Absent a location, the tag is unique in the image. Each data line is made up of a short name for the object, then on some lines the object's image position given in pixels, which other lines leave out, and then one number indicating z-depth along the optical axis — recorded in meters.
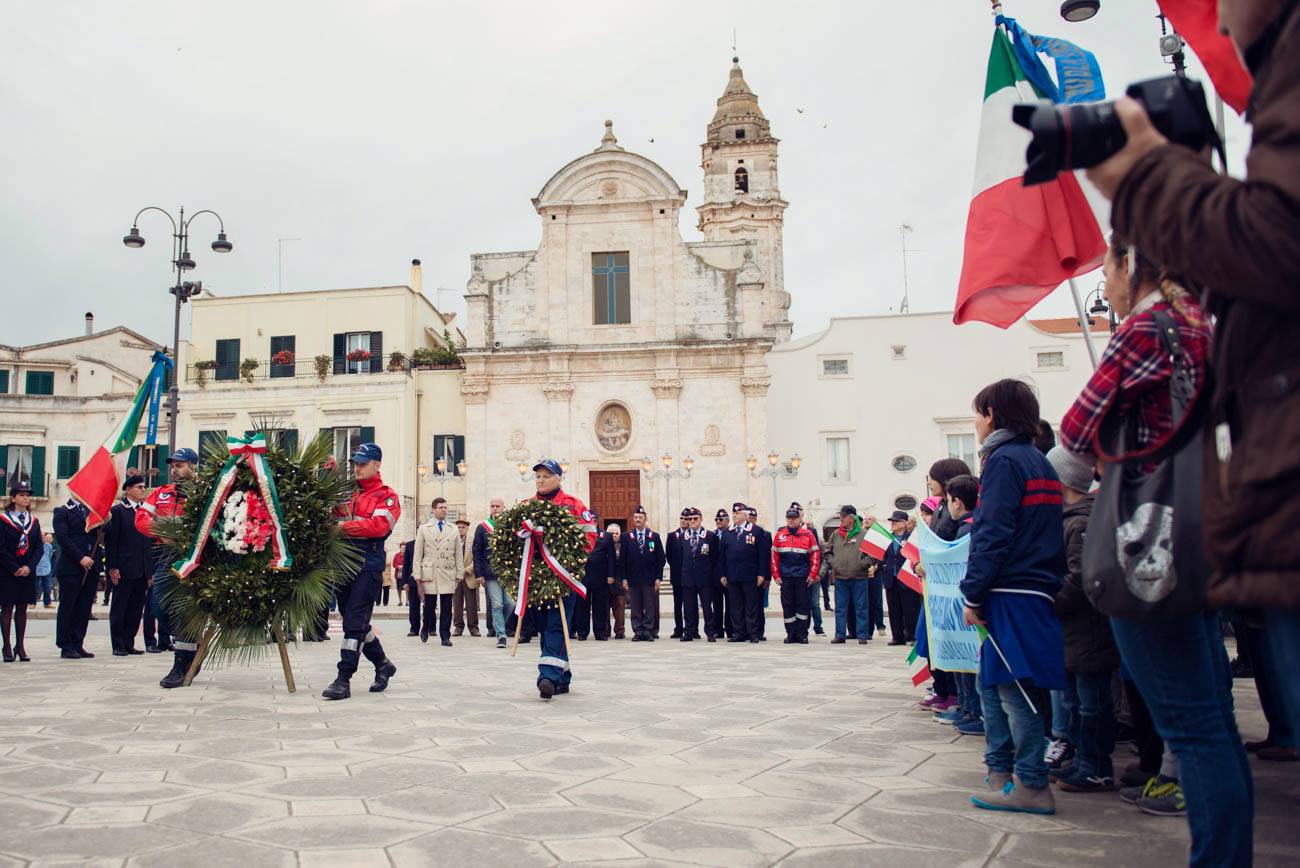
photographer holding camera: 1.92
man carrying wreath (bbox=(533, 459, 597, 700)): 8.38
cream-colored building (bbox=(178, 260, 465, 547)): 37.44
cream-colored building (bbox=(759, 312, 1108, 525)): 35.78
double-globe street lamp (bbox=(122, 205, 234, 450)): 21.09
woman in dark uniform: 11.49
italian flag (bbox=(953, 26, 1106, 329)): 7.93
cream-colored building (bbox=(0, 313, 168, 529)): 41.59
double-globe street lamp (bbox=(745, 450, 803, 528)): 33.25
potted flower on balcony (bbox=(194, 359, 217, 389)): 38.84
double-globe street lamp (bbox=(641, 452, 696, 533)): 34.28
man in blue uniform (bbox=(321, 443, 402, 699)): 8.61
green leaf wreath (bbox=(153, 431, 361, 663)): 8.66
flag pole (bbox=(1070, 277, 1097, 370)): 7.54
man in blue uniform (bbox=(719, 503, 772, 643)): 16.41
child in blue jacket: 4.61
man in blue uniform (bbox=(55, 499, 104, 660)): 12.17
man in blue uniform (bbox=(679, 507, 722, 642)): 16.83
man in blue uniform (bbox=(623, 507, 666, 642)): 16.89
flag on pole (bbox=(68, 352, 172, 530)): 12.04
